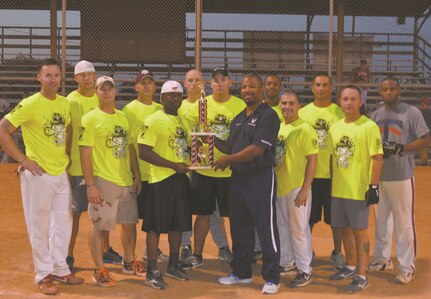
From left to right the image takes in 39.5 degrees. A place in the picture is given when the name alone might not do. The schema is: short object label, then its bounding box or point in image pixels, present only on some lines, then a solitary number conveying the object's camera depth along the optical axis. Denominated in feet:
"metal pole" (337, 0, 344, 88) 49.61
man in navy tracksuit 17.76
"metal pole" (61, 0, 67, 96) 37.38
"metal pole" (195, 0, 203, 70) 35.86
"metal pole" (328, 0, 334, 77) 36.27
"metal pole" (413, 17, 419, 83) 73.51
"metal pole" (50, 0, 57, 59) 45.94
